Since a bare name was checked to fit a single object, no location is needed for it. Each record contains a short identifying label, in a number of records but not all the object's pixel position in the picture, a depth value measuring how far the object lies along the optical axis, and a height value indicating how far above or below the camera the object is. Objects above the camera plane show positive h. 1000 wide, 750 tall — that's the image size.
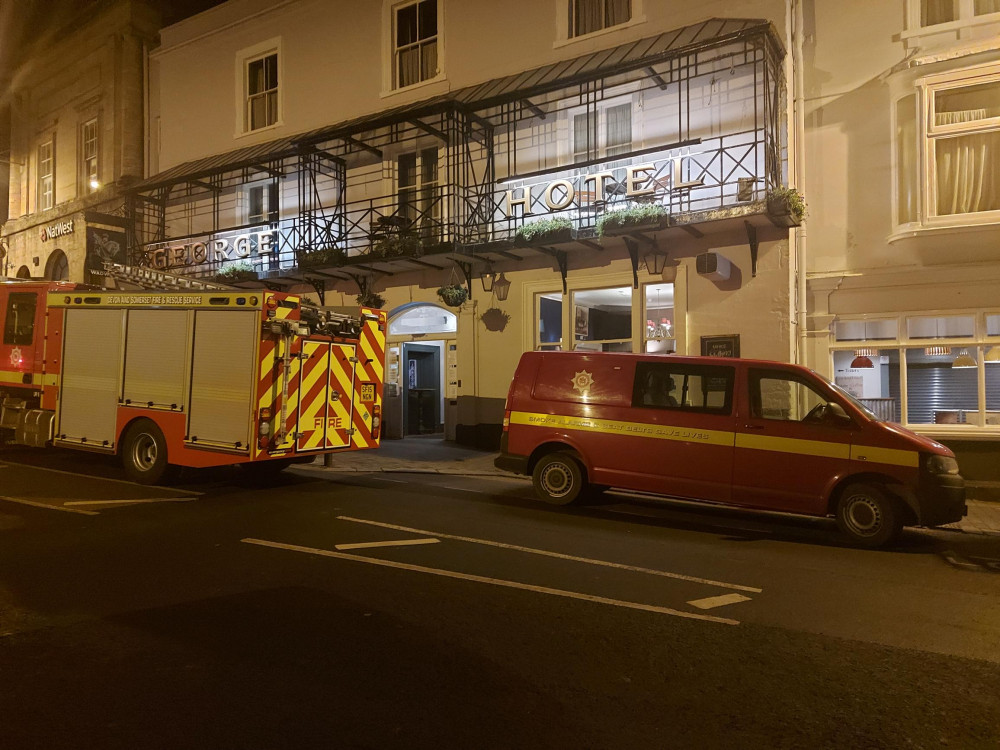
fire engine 9.27 +0.16
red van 7.67 -0.68
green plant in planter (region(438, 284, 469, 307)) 15.58 +2.02
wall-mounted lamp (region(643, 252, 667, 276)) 14.02 +2.40
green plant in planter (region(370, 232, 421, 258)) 15.38 +3.06
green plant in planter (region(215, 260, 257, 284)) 18.20 +2.97
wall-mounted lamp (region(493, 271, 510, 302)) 15.87 +2.20
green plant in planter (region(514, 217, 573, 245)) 13.77 +3.01
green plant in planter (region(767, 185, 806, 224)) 11.86 +3.07
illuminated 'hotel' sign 13.27 +3.85
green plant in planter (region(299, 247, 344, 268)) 16.42 +3.01
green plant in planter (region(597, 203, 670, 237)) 12.75 +3.04
